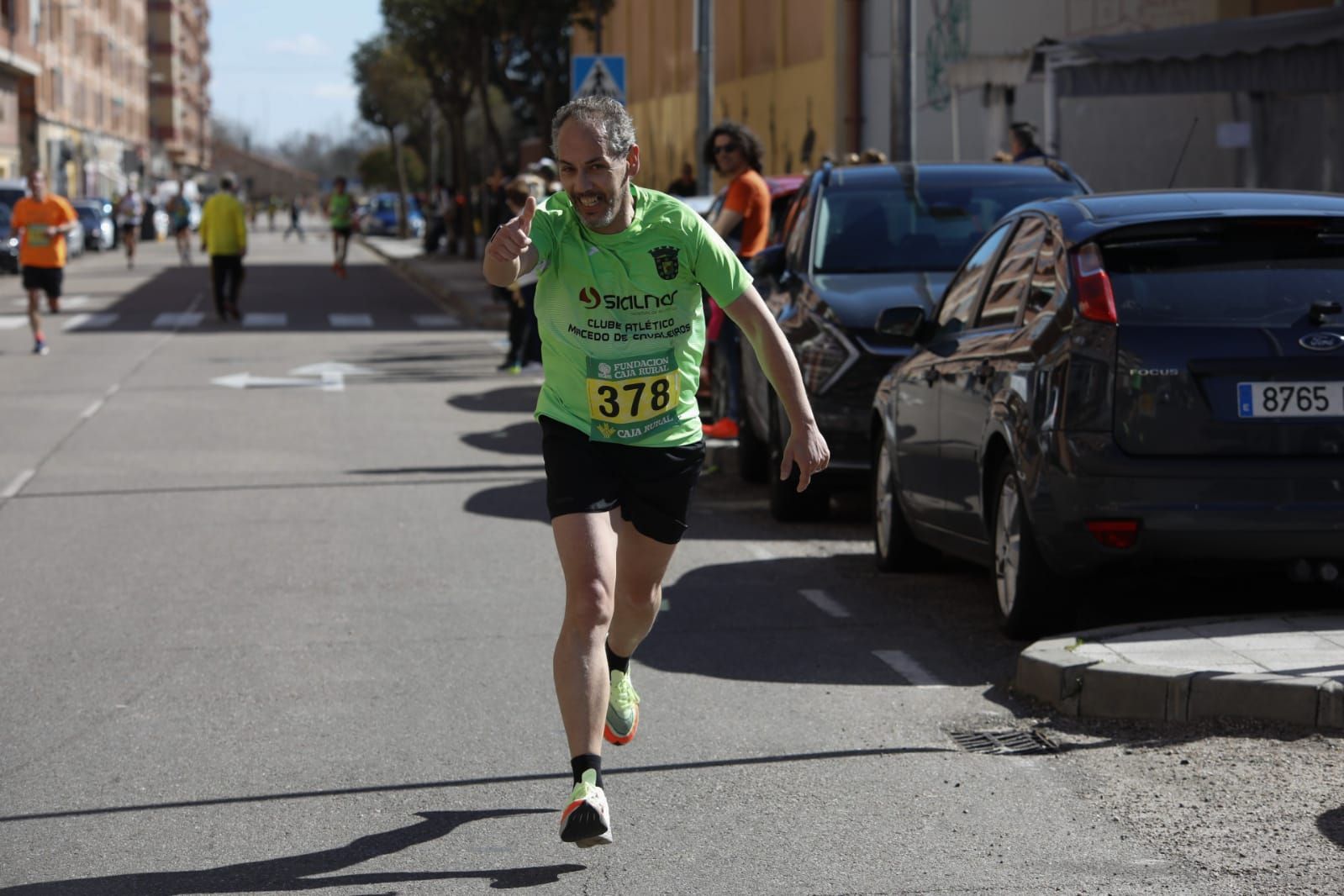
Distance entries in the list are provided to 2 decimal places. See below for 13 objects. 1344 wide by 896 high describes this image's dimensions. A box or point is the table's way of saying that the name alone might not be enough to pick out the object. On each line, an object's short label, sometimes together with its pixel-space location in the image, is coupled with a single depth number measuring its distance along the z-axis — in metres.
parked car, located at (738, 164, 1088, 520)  10.21
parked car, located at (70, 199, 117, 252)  65.50
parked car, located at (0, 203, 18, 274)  45.50
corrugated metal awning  18.34
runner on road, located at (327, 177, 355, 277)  40.62
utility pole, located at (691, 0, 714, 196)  25.17
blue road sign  24.75
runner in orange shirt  23.41
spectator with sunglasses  12.92
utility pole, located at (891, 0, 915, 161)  18.12
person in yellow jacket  27.91
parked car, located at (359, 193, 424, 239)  95.12
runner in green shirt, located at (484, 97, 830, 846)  5.05
